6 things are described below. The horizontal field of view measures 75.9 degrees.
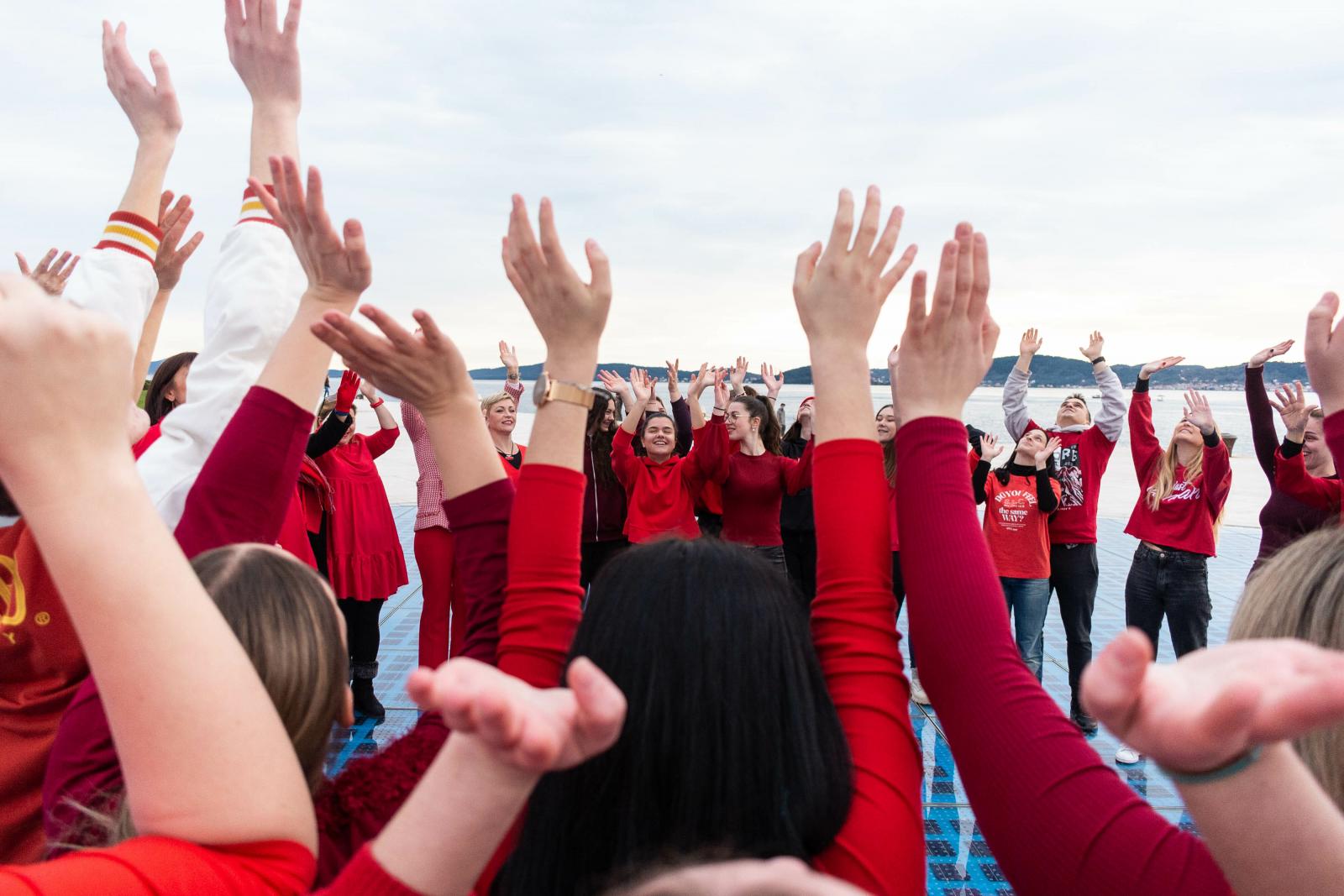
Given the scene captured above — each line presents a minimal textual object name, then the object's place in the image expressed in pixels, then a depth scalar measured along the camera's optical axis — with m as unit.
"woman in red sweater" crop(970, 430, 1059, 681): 4.89
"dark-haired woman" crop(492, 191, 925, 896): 0.93
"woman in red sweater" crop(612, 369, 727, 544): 5.92
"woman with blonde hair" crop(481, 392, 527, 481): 5.46
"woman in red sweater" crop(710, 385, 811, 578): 5.98
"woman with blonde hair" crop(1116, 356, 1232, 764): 4.63
